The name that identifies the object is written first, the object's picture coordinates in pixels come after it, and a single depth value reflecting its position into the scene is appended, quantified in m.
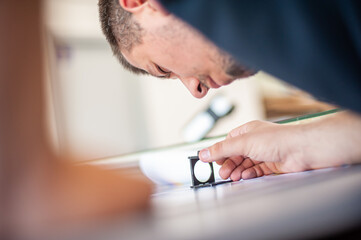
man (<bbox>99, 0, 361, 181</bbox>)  0.55
